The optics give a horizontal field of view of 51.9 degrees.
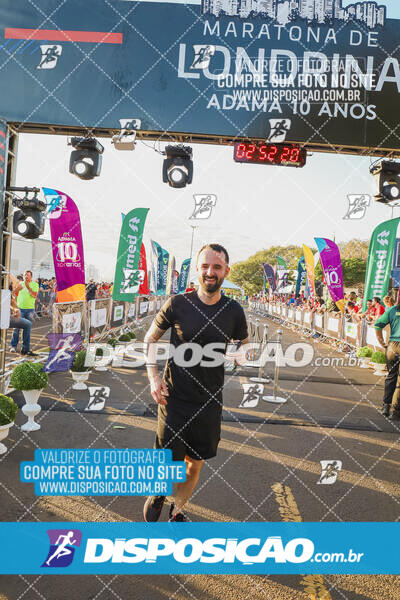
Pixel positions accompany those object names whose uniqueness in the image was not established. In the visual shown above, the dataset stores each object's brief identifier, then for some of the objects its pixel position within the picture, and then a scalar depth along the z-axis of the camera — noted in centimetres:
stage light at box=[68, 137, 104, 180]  611
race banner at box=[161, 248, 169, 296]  1931
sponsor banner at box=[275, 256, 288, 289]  2411
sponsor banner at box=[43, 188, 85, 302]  684
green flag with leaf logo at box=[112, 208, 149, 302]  1048
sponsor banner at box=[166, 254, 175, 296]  2178
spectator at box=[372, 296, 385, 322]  1080
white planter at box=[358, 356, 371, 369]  1125
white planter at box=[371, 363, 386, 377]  1023
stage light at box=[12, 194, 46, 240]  579
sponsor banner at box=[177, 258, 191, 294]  2791
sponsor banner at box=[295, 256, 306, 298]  2095
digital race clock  602
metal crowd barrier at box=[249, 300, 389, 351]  1163
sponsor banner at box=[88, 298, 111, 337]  920
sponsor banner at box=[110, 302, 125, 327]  1132
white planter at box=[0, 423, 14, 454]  412
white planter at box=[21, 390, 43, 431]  503
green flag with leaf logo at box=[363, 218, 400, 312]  1066
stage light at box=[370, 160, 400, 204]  639
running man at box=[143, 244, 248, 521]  302
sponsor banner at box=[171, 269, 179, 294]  2612
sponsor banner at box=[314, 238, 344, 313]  1251
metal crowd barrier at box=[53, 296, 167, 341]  753
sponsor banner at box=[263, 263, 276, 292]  2554
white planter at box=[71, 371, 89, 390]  720
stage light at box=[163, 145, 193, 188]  616
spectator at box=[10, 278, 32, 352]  789
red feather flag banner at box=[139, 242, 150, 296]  1285
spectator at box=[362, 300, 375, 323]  1121
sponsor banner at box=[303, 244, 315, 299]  1522
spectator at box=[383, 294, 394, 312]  849
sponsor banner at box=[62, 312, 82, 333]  758
